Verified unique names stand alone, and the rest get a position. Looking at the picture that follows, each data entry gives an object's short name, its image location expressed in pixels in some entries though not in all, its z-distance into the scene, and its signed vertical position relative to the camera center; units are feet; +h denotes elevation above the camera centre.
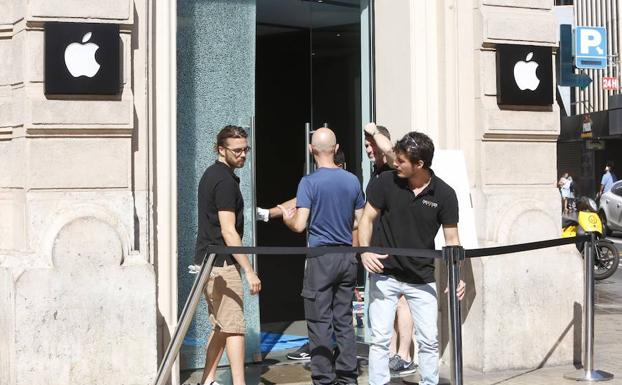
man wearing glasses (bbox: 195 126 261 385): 40.98 -0.71
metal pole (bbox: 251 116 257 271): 50.94 +0.60
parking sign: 124.42 +11.75
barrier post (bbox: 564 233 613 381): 46.42 -3.02
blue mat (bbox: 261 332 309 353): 54.73 -3.99
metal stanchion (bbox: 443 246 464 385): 33.52 -1.88
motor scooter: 92.44 -1.33
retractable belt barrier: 33.75 -1.10
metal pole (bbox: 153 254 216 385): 35.74 -2.15
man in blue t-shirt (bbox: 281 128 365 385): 40.86 -1.23
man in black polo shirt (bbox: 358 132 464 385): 38.04 -0.74
